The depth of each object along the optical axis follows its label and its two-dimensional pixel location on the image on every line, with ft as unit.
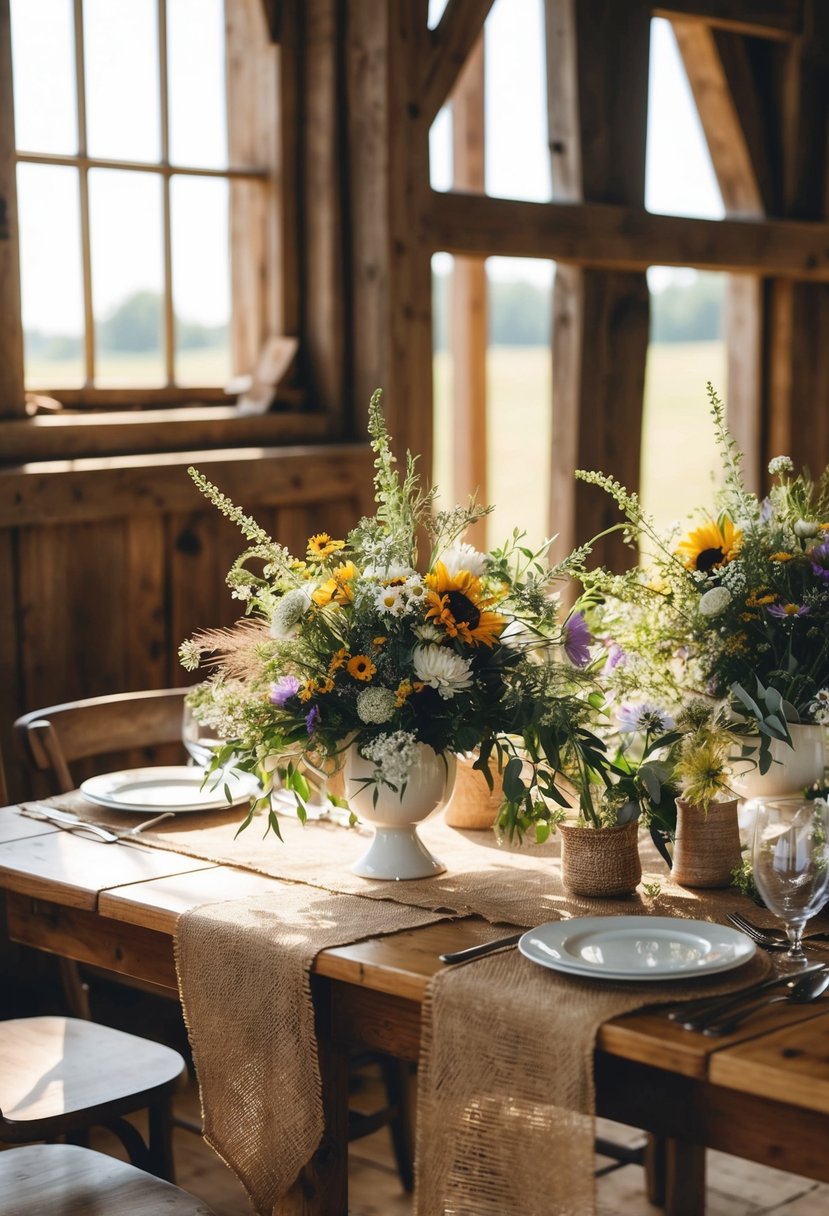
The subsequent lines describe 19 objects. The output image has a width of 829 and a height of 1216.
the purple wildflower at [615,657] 6.68
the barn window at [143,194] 10.39
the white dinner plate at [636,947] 4.92
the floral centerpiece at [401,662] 5.89
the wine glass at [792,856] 5.07
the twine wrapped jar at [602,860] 5.85
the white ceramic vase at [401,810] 6.06
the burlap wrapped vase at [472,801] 7.07
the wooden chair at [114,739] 8.23
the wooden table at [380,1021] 4.45
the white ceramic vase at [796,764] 6.31
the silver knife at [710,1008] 4.66
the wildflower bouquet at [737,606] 6.31
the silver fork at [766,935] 5.35
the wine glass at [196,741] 7.49
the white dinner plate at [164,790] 7.24
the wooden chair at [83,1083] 6.48
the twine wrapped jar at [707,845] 6.02
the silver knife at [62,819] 6.94
